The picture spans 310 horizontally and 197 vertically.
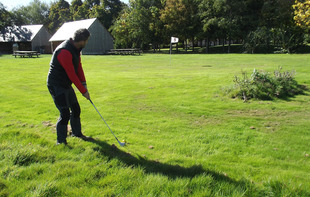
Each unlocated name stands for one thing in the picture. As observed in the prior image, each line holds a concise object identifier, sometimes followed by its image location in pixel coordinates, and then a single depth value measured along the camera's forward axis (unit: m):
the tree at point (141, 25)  46.88
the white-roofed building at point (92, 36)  45.47
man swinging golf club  3.80
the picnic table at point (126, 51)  39.25
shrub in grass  7.86
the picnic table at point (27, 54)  34.72
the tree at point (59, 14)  79.22
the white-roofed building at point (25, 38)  48.97
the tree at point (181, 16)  42.69
